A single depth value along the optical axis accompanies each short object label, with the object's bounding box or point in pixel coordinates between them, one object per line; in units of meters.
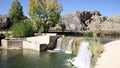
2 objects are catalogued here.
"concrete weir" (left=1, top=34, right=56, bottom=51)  9.58
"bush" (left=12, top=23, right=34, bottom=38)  11.19
